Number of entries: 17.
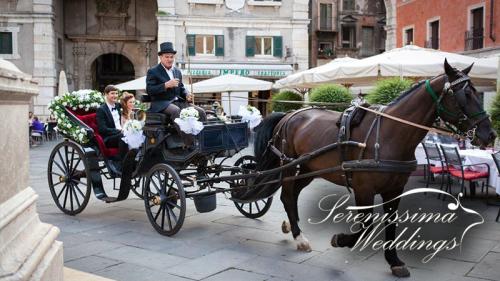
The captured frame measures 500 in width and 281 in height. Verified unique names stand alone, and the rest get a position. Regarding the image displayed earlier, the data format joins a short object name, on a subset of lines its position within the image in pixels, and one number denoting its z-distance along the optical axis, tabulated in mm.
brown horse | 4262
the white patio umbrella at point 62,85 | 19000
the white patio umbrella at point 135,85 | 19189
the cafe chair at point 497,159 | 6551
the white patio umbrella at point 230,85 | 17250
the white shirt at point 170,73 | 6504
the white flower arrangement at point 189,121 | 5777
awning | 27359
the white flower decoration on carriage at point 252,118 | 6527
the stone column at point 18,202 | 2305
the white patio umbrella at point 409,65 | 9250
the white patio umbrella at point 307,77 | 11312
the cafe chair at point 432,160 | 8526
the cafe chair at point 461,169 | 7719
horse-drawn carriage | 6047
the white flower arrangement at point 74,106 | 6996
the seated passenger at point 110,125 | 7007
